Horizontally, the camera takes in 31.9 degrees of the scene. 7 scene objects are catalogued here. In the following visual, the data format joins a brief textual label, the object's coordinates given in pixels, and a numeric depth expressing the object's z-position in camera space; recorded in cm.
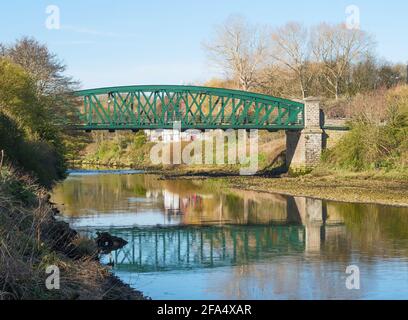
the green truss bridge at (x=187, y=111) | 6781
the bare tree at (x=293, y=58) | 8631
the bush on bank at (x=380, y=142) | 5650
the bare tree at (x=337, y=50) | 8556
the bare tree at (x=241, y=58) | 8650
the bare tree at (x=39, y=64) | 5916
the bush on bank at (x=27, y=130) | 3717
